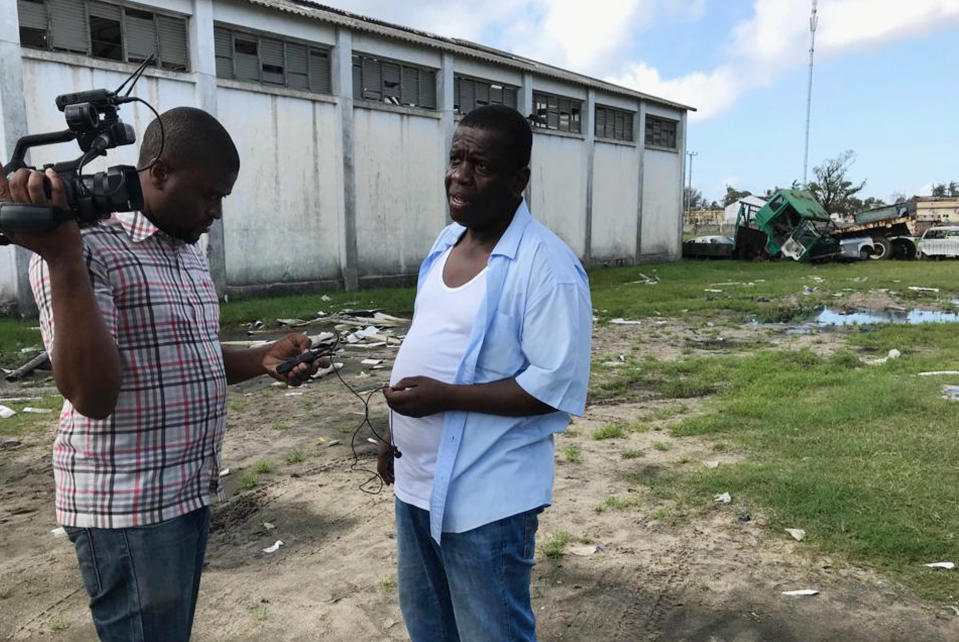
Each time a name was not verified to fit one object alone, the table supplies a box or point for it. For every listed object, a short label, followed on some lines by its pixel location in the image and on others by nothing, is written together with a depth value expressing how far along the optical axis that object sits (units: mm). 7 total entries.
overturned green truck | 25688
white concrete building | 12930
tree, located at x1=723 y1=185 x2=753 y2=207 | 72275
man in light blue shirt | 1791
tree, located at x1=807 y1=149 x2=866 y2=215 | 43688
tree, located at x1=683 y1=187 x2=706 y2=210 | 75075
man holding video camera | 1448
